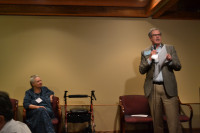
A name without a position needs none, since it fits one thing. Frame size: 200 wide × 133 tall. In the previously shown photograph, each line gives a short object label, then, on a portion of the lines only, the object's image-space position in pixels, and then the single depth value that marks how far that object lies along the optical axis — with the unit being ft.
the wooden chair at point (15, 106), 12.91
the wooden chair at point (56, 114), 12.11
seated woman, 11.46
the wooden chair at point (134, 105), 13.70
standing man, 9.20
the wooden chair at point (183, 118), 12.08
